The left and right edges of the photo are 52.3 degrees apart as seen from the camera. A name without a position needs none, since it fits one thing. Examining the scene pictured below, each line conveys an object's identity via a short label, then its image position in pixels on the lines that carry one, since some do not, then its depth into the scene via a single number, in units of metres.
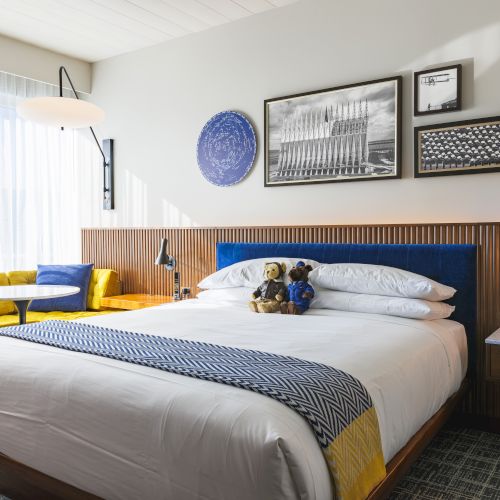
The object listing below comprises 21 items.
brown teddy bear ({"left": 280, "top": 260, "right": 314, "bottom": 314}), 2.80
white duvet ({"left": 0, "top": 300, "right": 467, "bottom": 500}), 1.30
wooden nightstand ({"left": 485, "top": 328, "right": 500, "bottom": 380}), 2.50
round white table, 2.89
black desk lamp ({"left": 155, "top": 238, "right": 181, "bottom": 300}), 3.86
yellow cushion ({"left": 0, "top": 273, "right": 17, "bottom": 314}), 3.73
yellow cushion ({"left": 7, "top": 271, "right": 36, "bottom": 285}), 4.00
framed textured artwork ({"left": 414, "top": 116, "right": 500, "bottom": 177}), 2.75
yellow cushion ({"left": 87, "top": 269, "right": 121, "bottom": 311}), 4.09
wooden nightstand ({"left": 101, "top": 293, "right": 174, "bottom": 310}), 3.72
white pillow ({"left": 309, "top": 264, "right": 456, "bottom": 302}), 2.58
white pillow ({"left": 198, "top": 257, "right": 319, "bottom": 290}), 3.13
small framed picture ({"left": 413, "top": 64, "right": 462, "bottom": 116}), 2.85
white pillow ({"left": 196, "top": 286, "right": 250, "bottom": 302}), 3.10
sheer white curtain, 4.17
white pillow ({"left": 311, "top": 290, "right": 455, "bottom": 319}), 2.52
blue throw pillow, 3.89
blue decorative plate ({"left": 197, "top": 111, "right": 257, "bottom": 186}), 3.71
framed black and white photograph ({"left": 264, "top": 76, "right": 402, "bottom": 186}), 3.09
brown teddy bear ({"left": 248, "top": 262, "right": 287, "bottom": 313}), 2.85
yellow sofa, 3.73
